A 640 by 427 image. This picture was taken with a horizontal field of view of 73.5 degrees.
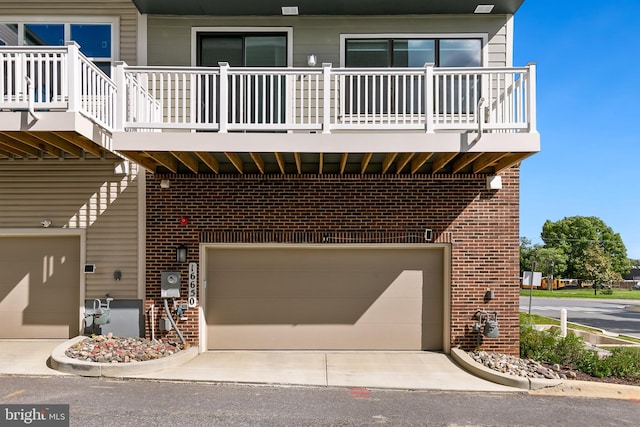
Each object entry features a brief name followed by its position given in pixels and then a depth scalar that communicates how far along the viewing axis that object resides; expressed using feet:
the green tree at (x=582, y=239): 205.63
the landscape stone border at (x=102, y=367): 20.53
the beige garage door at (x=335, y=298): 26.27
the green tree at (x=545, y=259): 176.65
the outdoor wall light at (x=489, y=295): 25.29
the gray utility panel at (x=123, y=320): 25.72
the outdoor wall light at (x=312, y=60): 26.00
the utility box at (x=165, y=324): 25.30
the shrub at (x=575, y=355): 21.98
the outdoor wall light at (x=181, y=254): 25.34
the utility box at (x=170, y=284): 25.17
